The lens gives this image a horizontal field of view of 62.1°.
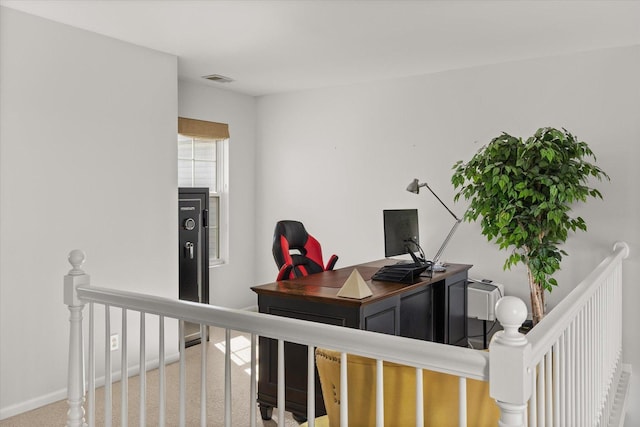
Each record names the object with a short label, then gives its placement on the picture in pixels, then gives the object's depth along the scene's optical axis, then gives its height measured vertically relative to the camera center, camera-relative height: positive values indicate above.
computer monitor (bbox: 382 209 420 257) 3.80 -0.20
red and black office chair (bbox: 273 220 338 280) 3.78 -0.38
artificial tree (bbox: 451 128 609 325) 3.65 +0.08
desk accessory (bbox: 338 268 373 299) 2.79 -0.45
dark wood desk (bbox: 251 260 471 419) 2.84 -0.61
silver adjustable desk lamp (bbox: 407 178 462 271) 3.92 +0.05
